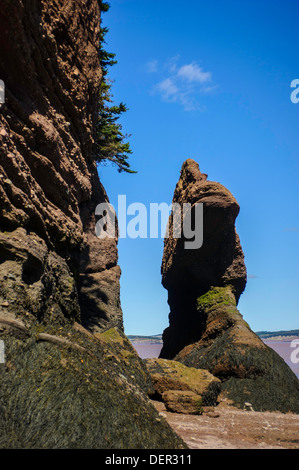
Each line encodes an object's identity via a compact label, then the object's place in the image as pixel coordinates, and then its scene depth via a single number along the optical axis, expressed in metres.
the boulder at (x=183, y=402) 10.95
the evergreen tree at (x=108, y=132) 20.62
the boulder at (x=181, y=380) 12.91
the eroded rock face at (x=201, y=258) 23.12
